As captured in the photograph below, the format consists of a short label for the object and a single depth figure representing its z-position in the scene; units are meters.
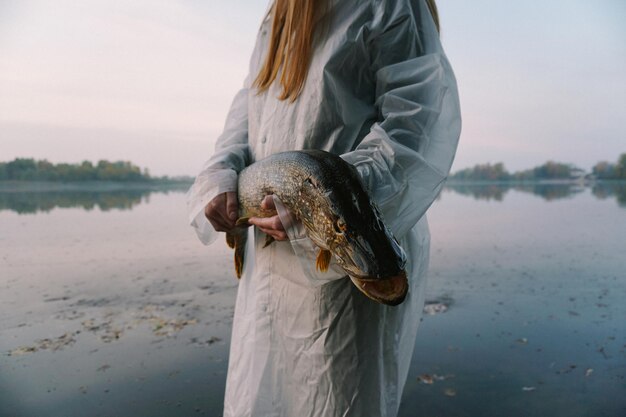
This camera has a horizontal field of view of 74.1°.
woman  1.54
